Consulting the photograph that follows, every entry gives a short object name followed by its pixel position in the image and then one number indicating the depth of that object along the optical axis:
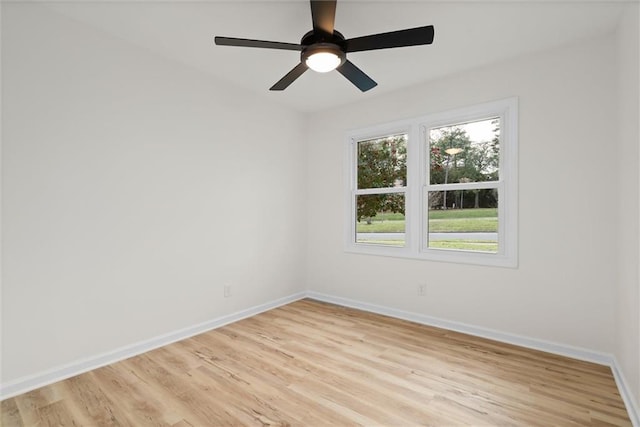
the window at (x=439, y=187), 3.01
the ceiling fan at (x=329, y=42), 1.83
